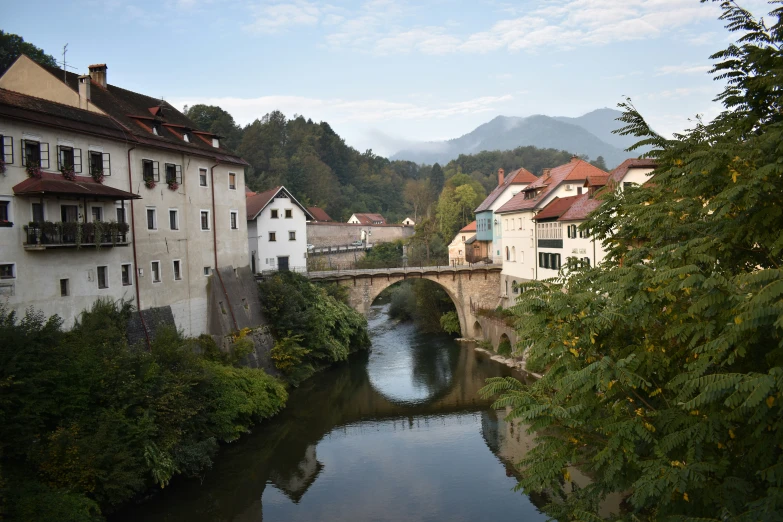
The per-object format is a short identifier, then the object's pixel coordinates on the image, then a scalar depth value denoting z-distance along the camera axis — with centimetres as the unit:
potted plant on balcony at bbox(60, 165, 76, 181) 2177
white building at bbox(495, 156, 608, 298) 3569
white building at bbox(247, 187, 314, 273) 4197
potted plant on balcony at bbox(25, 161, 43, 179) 2050
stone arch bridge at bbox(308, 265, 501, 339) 4397
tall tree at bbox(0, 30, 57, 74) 3731
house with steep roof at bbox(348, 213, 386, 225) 9038
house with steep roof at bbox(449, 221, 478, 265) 5449
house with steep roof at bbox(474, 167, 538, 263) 4644
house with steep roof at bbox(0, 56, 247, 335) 2019
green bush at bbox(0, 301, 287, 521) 1514
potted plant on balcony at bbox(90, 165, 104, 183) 2319
